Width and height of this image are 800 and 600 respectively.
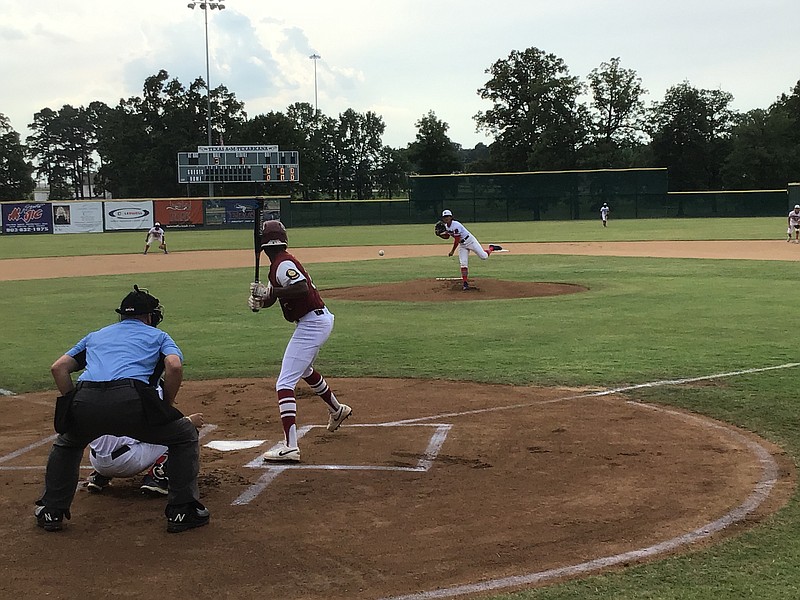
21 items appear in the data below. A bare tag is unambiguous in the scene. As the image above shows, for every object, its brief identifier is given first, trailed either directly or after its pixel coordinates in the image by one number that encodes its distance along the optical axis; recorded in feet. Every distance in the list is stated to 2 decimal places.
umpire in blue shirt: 18.11
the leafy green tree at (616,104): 321.11
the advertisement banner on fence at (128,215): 212.02
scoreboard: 206.49
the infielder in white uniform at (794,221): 126.72
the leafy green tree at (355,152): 402.72
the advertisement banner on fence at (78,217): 208.74
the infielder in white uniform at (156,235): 127.87
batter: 23.70
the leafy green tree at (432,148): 326.03
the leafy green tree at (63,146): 481.46
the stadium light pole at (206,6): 237.66
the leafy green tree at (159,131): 332.39
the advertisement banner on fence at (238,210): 217.56
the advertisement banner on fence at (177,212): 215.72
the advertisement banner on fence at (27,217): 204.74
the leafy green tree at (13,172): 327.06
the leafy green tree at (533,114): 308.19
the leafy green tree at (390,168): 413.80
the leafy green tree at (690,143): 308.19
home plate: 25.49
